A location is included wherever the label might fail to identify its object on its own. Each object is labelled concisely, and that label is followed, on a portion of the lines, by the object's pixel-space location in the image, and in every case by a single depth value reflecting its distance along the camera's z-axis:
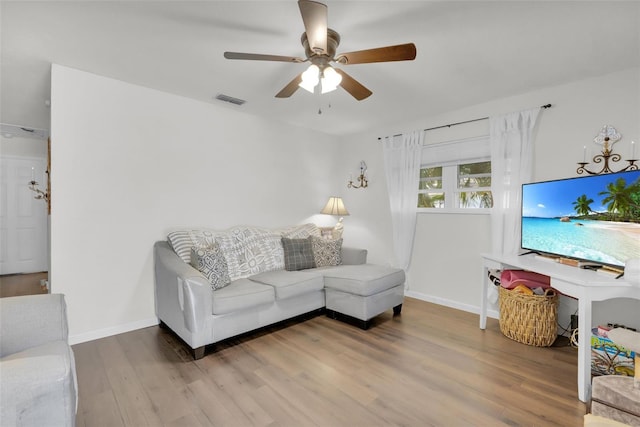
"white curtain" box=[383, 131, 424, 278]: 3.86
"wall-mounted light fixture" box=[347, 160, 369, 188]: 4.54
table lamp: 4.43
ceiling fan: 1.53
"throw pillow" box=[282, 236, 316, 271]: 3.47
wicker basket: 2.53
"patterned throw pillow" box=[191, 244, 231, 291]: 2.61
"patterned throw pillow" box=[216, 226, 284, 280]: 3.13
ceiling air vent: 3.18
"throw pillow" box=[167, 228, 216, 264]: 2.87
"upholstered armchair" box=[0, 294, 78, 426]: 0.89
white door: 5.16
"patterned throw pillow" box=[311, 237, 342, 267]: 3.61
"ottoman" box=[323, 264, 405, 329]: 2.90
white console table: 1.81
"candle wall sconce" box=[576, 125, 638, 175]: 2.50
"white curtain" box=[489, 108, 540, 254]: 2.97
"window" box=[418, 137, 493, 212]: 3.38
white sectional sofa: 2.39
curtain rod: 3.31
